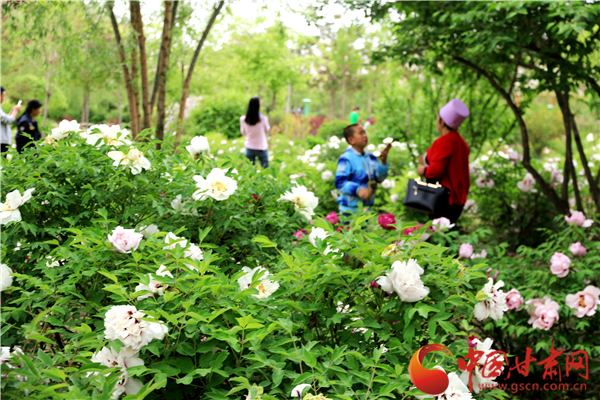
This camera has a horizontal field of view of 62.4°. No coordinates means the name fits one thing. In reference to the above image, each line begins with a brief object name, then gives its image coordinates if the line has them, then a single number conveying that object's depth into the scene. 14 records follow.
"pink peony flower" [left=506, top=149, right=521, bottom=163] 5.50
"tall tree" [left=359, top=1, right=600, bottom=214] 3.68
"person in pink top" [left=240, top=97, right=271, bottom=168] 7.70
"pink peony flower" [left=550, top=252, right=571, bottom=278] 3.11
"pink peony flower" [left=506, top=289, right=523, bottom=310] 2.99
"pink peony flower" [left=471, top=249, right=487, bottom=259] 3.34
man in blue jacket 4.34
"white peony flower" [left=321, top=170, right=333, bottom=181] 6.07
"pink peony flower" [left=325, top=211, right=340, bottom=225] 3.44
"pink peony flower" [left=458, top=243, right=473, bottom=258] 3.10
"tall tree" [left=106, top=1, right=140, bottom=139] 6.20
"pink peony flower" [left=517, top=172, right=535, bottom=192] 5.32
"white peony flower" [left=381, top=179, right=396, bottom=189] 5.77
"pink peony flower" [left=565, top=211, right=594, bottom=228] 3.61
